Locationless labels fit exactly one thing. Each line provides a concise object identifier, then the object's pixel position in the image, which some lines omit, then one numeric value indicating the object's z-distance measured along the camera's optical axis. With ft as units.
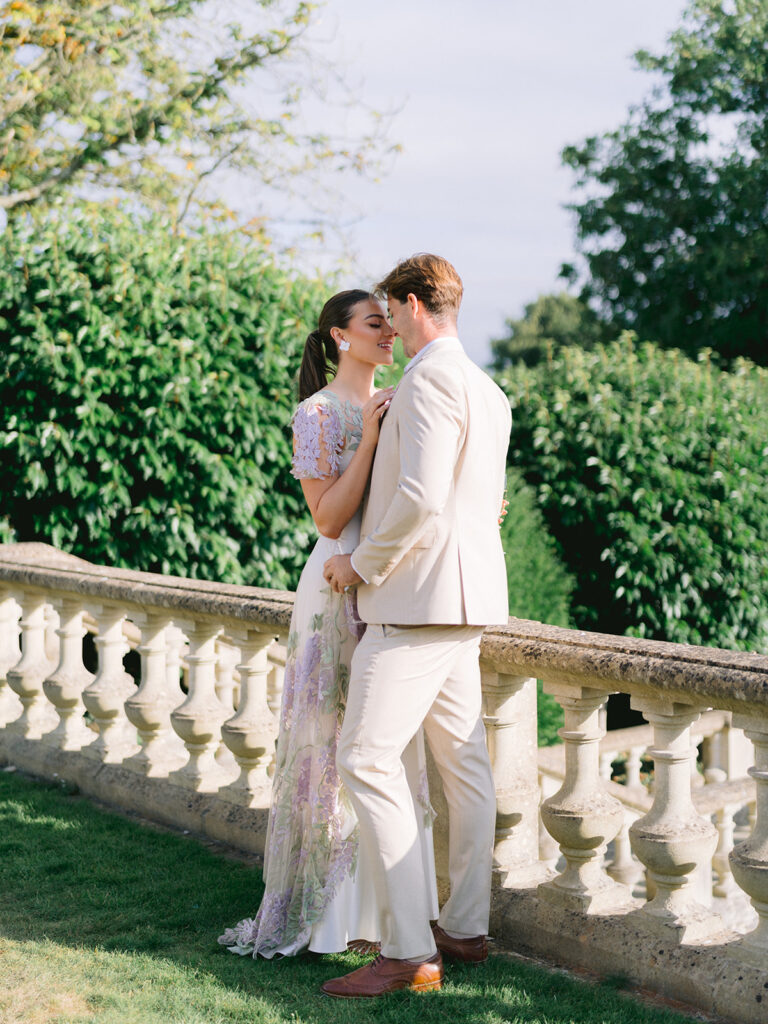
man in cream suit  9.31
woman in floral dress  10.58
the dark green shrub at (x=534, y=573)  27.63
